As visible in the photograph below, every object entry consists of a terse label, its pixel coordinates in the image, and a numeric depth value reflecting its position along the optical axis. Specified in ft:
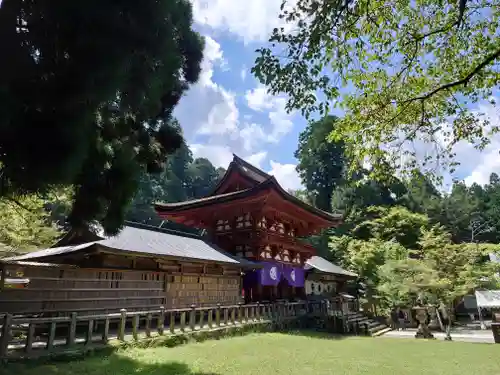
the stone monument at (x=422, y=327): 57.06
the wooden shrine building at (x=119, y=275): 32.68
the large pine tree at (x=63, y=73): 15.64
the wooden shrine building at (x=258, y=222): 63.26
